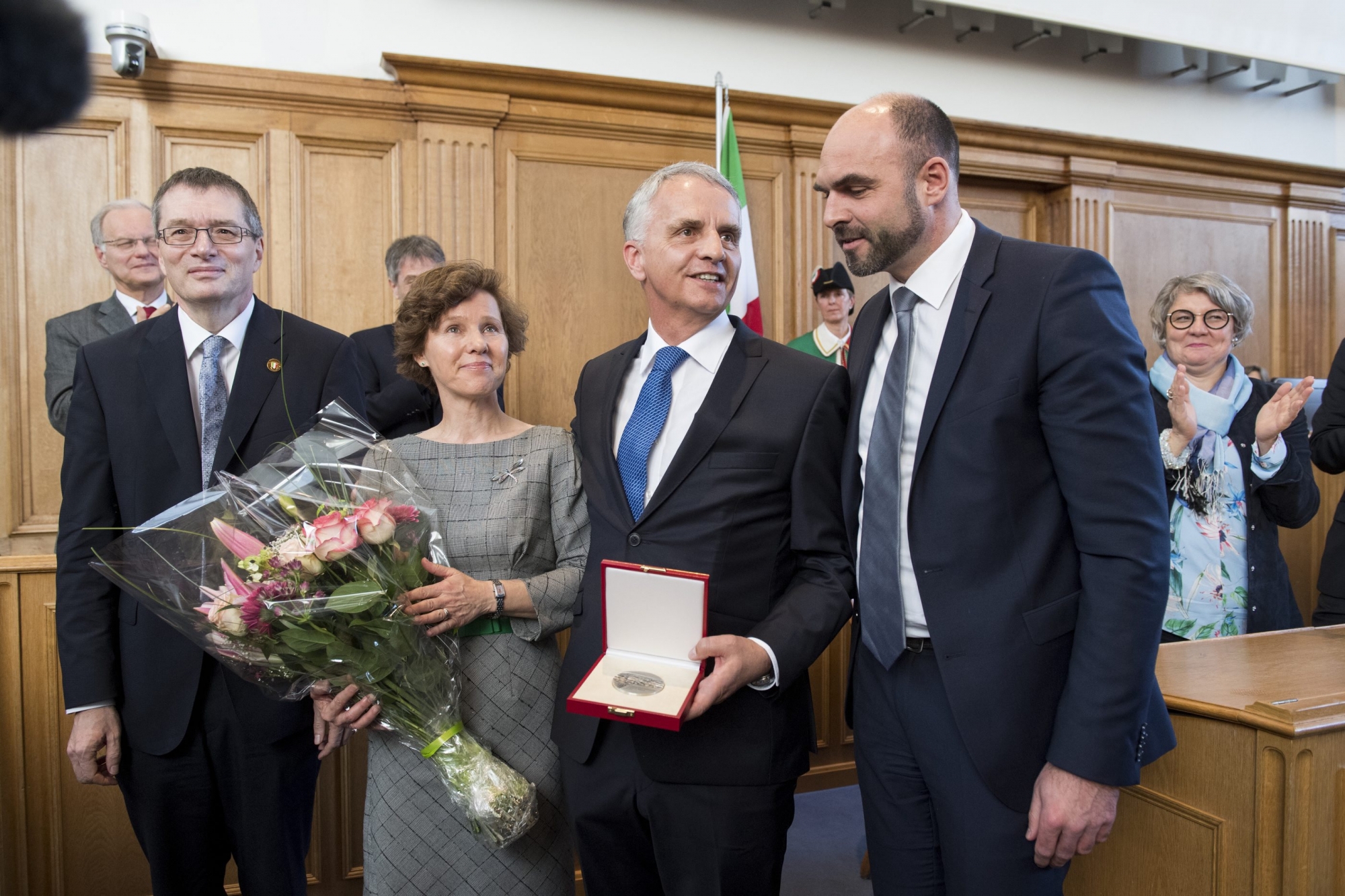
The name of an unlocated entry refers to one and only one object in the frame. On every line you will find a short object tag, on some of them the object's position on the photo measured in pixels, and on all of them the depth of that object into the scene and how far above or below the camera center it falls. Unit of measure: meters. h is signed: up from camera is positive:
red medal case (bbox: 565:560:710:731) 1.42 -0.37
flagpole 3.87 +1.29
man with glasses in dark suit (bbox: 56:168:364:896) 1.85 -0.41
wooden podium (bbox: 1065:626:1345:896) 1.48 -0.65
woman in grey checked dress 1.81 -0.34
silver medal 1.47 -0.43
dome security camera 3.27 +1.38
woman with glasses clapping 2.52 -0.18
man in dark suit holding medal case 1.59 -0.26
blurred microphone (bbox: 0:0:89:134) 0.27 +0.11
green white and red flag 3.93 +0.68
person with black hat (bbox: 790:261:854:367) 4.10 +0.50
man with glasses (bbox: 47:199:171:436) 3.15 +0.48
